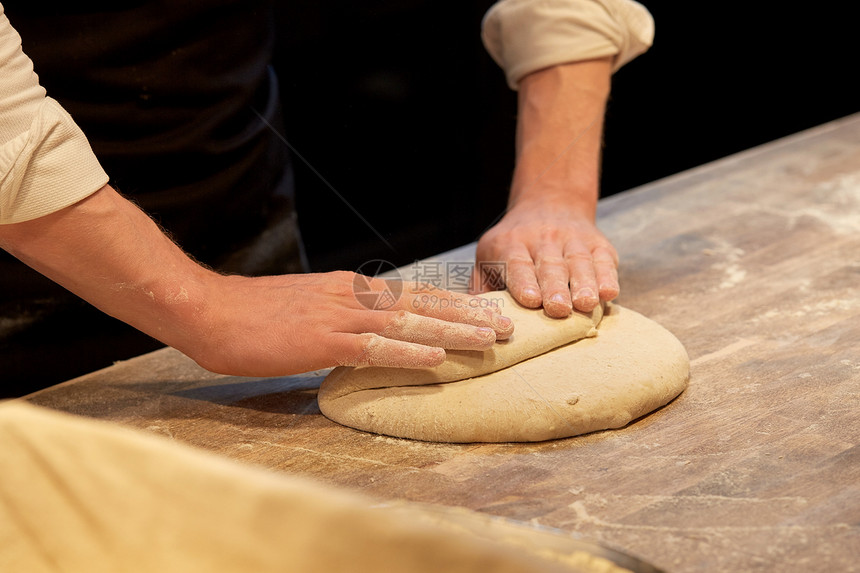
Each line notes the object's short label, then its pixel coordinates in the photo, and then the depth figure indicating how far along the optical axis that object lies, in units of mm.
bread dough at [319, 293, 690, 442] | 1559
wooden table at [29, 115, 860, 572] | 1483
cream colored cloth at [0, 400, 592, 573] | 1150
